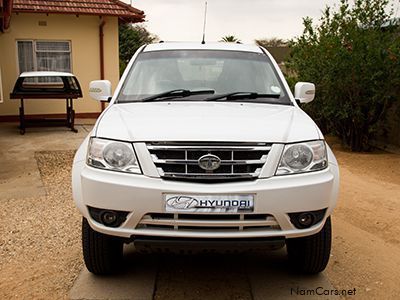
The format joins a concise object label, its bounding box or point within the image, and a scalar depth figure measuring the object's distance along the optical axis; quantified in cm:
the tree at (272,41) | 2573
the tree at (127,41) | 3059
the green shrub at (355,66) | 949
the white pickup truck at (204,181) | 296
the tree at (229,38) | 3487
